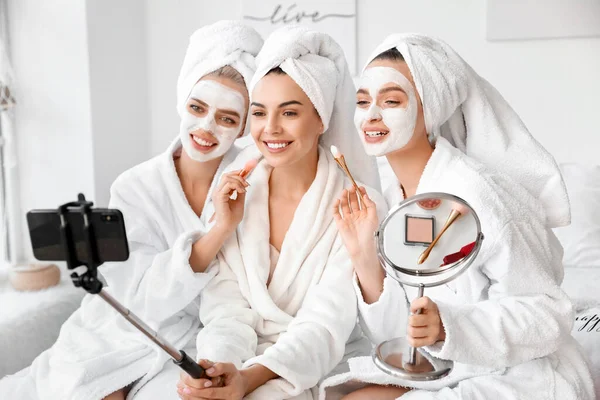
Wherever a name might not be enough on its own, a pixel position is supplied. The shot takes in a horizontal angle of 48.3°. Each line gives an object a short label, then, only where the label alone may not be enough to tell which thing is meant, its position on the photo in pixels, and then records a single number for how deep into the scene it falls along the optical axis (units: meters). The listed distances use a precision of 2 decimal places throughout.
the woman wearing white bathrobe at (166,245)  1.30
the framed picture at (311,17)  2.66
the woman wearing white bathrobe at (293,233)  1.27
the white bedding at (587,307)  1.56
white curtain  2.20
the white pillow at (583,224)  2.25
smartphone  0.78
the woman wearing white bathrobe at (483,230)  1.10
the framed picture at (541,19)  2.47
